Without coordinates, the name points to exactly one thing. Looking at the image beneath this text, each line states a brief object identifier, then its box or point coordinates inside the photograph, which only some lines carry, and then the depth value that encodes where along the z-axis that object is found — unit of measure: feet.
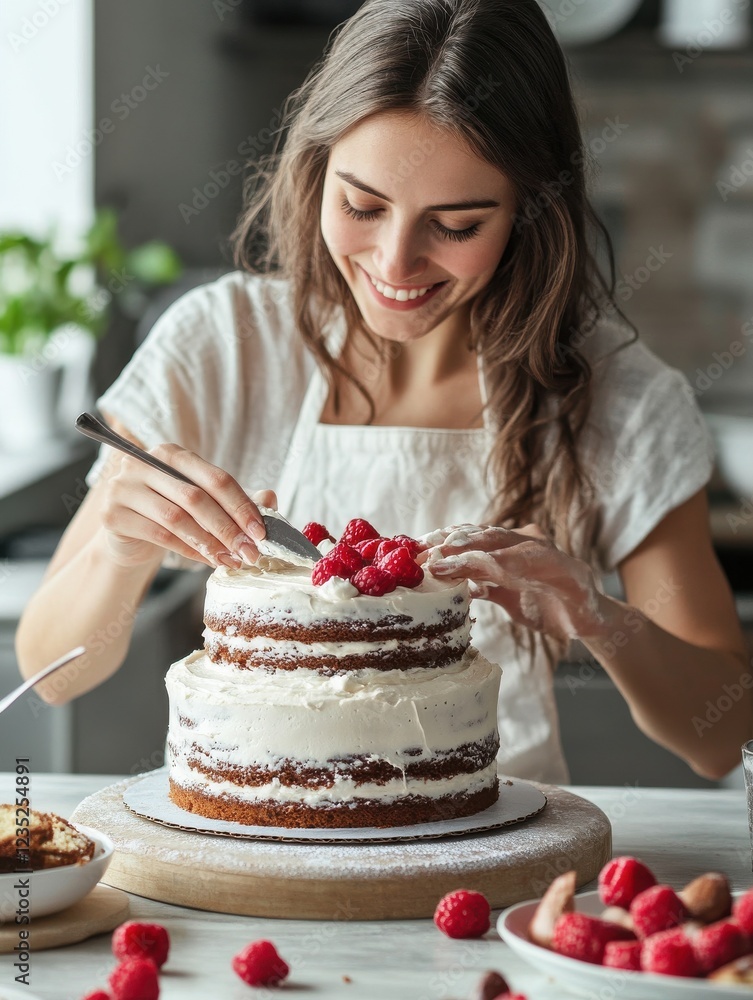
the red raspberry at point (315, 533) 5.94
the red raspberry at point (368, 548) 5.54
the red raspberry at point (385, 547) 5.46
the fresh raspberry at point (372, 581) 5.30
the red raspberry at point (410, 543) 5.46
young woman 6.44
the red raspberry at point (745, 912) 3.58
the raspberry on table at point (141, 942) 4.05
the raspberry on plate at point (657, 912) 3.67
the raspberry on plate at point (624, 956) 3.56
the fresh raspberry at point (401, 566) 5.35
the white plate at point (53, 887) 4.16
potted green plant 13.73
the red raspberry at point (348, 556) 5.37
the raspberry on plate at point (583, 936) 3.64
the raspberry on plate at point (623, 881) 3.94
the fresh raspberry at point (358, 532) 5.74
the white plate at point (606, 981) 3.41
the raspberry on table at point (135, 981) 3.63
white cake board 5.08
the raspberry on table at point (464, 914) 4.29
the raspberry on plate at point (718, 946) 3.50
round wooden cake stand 4.61
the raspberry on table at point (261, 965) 3.92
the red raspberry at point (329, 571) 5.35
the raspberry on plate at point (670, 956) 3.48
